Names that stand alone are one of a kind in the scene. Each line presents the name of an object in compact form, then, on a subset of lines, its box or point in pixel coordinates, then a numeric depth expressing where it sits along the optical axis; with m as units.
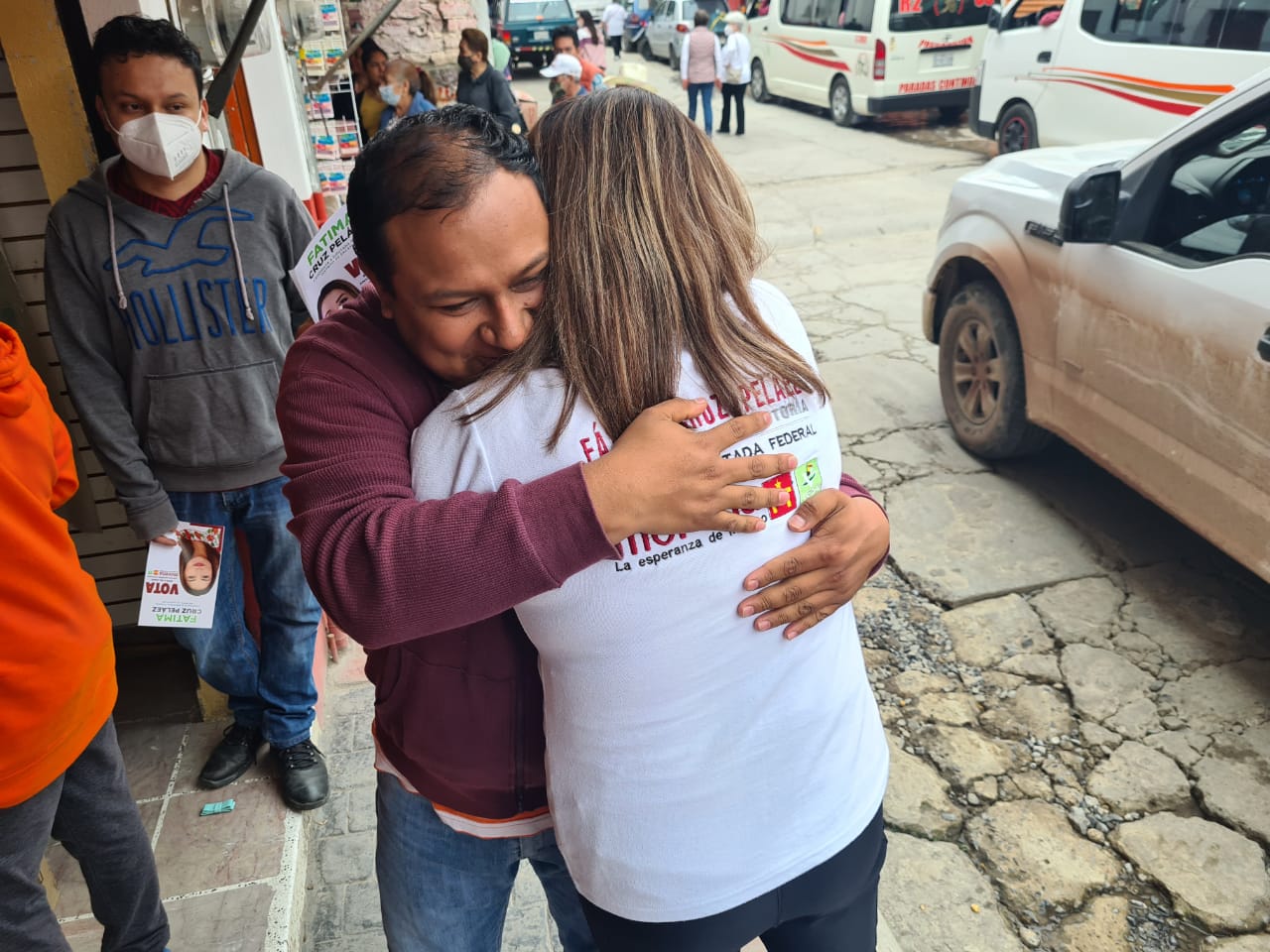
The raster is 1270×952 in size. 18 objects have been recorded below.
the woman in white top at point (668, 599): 1.02
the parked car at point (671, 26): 21.12
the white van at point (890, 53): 12.02
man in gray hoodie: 2.23
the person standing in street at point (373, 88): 8.09
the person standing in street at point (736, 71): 13.23
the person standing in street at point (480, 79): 8.55
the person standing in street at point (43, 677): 1.51
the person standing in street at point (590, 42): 13.33
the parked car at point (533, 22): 20.28
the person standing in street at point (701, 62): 13.31
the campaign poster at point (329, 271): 1.49
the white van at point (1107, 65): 6.76
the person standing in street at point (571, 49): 10.88
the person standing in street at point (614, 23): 23.84
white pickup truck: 2.99
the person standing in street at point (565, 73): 10.25
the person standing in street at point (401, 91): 7.89
